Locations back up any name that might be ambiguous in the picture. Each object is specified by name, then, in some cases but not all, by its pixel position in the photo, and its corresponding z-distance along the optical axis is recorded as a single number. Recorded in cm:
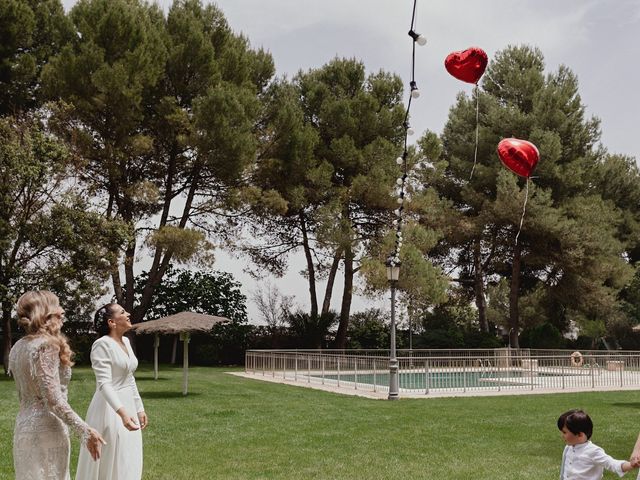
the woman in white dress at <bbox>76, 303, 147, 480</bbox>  518
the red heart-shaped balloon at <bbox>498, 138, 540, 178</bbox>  1317
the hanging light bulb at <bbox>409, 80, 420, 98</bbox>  1300
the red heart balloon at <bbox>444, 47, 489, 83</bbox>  1197
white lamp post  1783
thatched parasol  1833
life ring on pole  2555
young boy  462
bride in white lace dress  424
